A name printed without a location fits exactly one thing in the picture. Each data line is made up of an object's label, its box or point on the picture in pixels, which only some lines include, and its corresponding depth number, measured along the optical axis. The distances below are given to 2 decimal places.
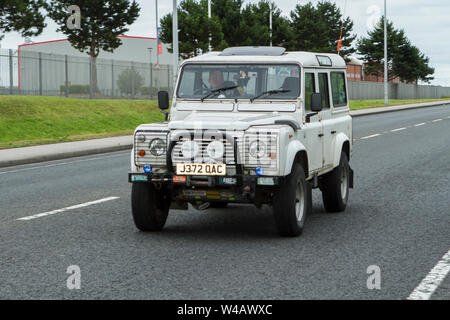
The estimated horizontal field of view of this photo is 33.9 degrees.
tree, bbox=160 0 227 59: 45.53
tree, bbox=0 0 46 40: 31.89
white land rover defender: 7.38
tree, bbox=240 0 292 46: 61.91
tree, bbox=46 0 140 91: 60.41
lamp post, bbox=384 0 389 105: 59.91
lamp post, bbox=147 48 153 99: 45.38
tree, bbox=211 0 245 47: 61.22
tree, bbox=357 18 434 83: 99.06
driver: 8.84
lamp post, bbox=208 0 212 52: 46.62
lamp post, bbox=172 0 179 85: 29.75
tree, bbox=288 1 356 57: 87.00
